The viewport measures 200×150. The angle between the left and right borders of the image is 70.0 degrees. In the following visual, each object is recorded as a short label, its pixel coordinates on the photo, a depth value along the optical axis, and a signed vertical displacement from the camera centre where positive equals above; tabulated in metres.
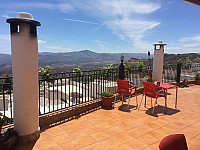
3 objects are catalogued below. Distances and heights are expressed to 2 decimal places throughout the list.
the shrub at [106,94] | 4.58 -0.90
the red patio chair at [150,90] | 4.03 -0.67
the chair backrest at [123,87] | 4.39 -0.64
